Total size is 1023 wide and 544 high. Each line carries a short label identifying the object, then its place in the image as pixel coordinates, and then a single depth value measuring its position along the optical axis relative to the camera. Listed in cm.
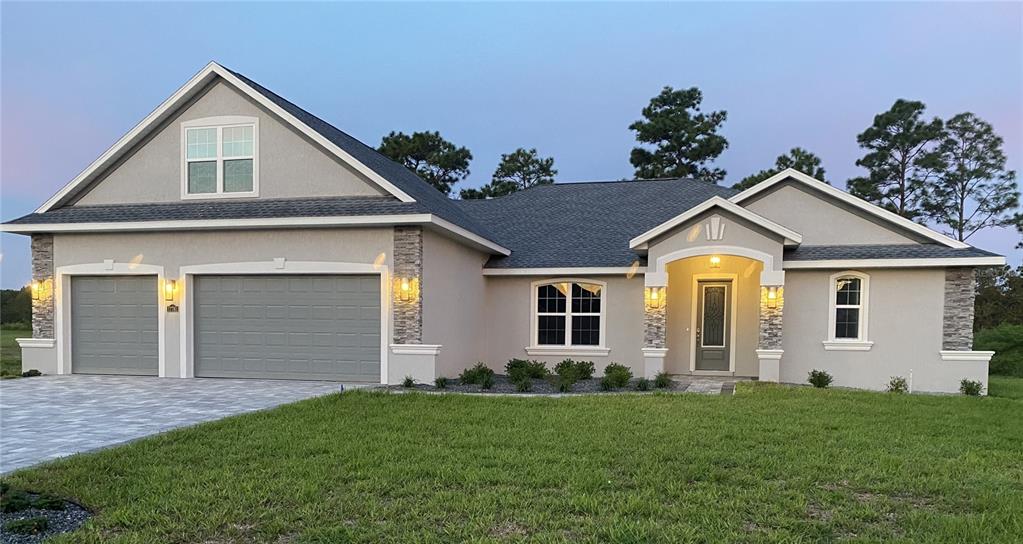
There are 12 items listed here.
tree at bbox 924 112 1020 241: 2950
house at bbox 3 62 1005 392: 1145
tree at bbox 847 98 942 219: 3104
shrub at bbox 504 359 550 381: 1173
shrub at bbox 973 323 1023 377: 1755
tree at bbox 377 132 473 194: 3822
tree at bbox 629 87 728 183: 3525
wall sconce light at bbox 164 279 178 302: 1198
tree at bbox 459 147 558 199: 3978
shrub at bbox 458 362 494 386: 1113
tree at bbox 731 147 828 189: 3056
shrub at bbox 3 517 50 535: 390
